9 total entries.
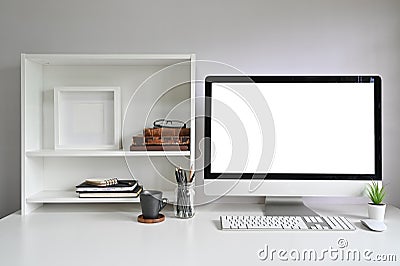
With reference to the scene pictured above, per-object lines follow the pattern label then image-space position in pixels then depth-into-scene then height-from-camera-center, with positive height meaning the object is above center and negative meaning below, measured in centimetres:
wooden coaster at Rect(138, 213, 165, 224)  167 -35
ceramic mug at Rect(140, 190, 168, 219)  169 -29
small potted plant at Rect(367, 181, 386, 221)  168 -29
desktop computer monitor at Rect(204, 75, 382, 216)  180 -2
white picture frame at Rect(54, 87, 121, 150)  205 +5
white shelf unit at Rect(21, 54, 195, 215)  206 +8
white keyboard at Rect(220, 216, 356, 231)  154 -34
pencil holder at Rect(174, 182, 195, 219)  175 -29
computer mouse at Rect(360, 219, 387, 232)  153 -34
